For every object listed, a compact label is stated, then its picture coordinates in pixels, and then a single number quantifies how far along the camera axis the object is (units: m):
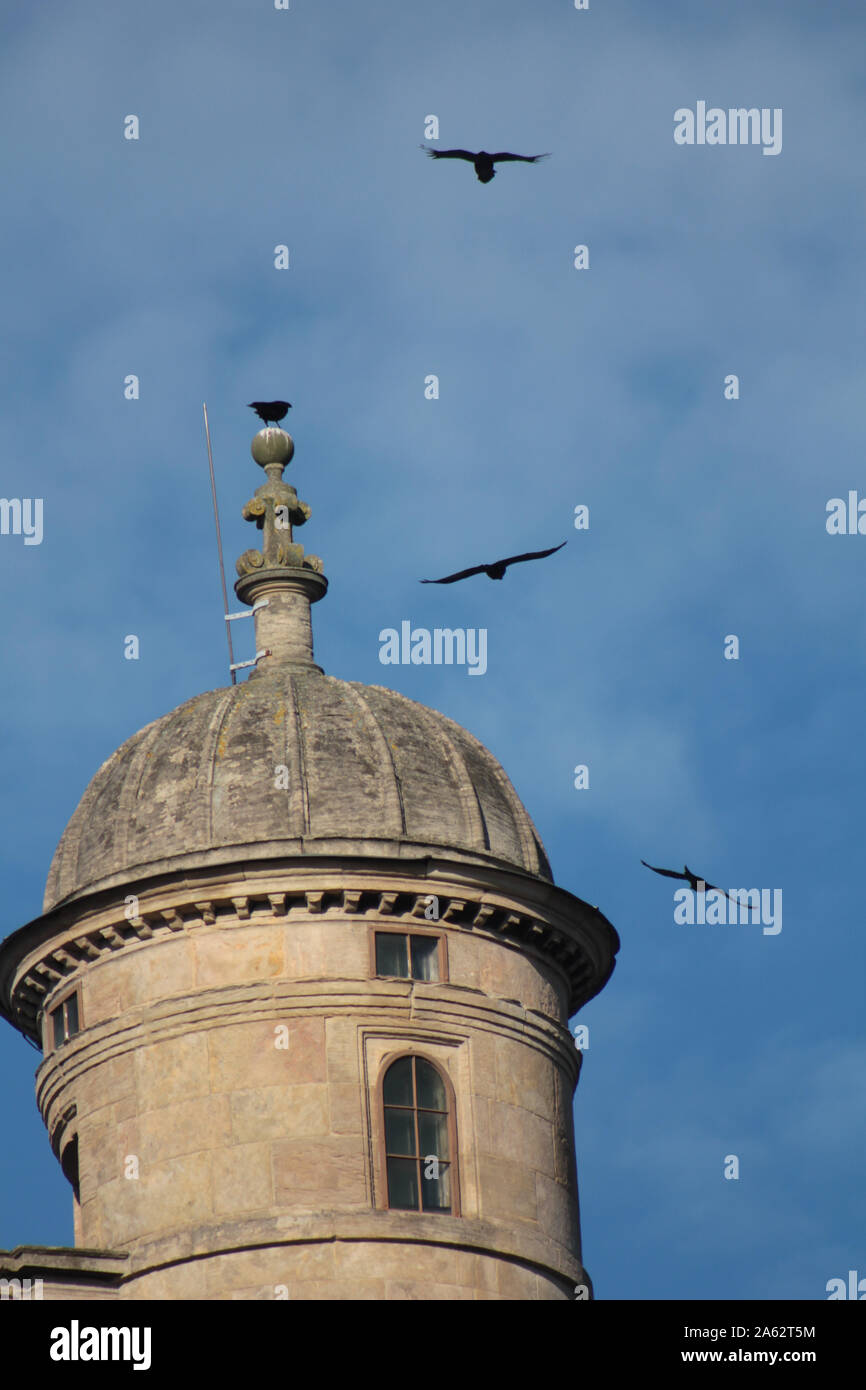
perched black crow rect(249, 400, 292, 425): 49.69
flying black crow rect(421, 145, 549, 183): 44.06
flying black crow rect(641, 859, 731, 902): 46.42
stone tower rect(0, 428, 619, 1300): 42.16
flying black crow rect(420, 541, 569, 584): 46.22
